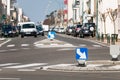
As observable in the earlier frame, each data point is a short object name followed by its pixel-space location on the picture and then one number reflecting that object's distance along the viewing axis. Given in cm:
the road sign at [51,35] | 5322
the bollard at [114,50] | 2284
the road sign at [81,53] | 2109
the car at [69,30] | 10048
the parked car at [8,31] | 8988
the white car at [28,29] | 7774
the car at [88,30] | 7629
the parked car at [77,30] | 8363
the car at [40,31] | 9568
